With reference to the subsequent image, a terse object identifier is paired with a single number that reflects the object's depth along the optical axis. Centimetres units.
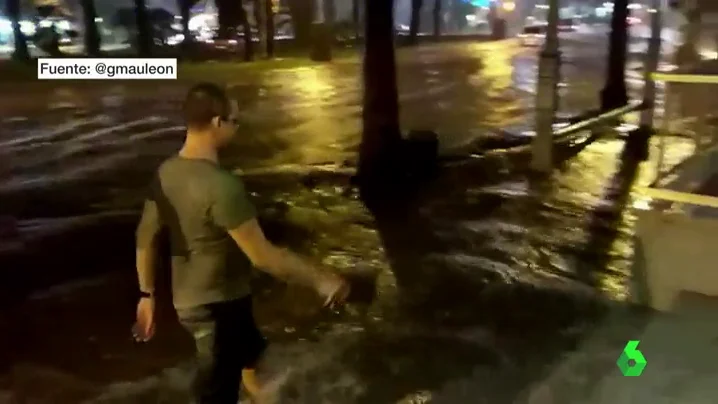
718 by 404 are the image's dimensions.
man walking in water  340
